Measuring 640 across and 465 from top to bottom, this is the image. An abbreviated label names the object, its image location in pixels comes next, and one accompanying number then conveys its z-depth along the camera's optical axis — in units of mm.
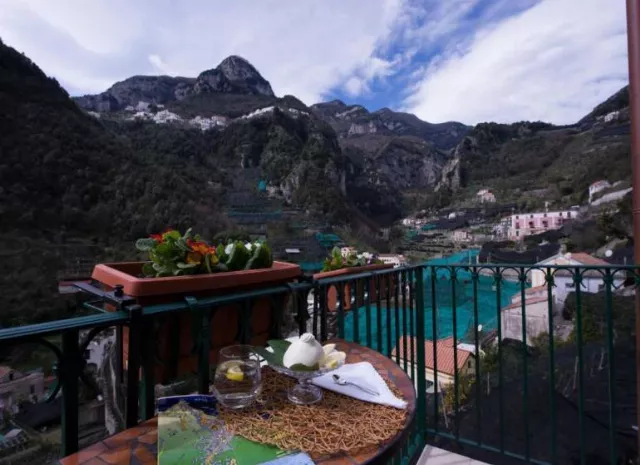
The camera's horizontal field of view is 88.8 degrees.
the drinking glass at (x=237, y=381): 733
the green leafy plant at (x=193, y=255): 1180
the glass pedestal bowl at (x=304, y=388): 765
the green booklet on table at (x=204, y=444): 541
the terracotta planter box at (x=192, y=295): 972
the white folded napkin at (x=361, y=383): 753
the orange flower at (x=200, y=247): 1212
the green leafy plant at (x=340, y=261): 2355
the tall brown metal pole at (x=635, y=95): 1671
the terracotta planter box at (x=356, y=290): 1645
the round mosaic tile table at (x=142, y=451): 560
